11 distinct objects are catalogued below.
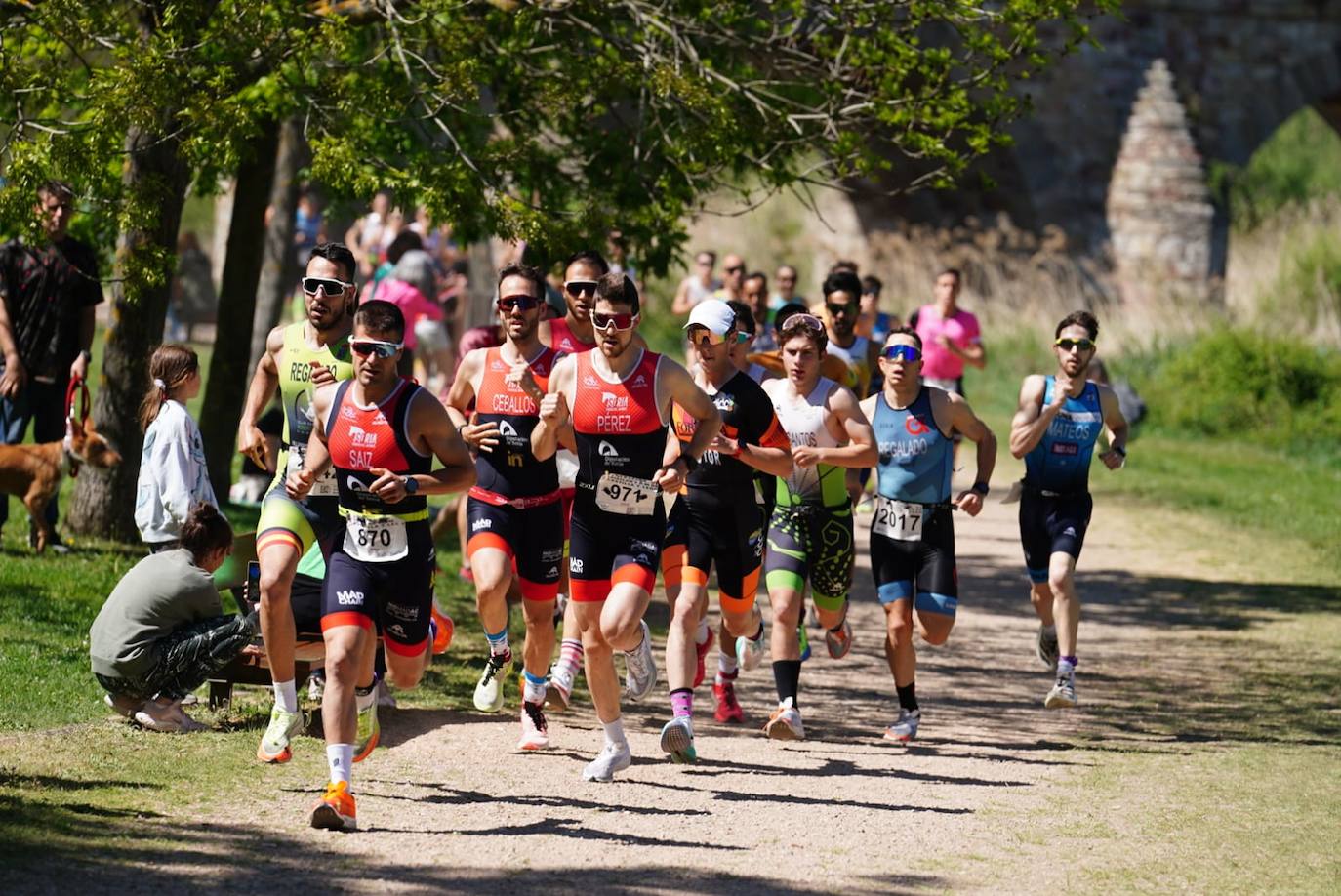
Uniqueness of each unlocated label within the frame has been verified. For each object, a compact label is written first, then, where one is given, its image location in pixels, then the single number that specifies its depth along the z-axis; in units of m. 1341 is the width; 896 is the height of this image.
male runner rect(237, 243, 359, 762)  15.80
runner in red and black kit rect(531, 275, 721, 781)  16.11
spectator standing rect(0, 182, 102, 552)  23.36
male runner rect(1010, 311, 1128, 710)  20.64
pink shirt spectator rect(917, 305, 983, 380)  31.20
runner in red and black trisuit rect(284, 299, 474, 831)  14.37
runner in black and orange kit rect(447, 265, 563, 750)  17.48
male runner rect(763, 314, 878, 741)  18.42
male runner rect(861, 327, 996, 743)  18.81
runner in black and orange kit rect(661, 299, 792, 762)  17.28
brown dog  23.05
